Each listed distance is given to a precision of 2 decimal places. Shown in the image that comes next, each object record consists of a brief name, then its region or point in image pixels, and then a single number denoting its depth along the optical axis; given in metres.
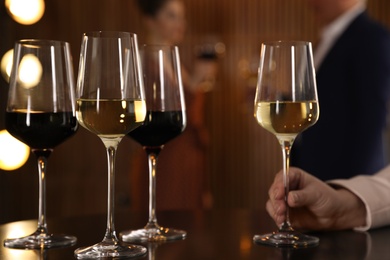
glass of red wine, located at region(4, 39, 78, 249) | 1.33
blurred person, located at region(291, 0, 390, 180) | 2.71
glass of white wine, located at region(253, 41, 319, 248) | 1.35
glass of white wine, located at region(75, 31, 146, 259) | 1.26
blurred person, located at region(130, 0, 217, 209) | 3.56
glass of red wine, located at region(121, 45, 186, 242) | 1.43
